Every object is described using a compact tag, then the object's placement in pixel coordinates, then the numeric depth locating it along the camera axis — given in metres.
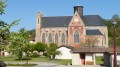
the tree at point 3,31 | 12.82
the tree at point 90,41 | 66.25
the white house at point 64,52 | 59.53
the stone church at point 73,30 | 70.83
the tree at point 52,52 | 55.32
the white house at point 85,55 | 36.76
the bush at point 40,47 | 66.03
